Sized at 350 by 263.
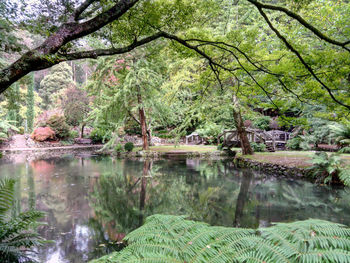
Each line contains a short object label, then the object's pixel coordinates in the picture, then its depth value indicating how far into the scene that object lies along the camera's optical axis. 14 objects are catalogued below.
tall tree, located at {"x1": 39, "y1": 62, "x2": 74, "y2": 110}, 31.88
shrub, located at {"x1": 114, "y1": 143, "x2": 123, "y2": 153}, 17.02
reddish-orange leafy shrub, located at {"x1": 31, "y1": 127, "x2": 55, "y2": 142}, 20.86
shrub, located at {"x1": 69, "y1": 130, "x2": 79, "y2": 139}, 23.87
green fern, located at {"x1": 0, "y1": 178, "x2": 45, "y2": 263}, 2.47
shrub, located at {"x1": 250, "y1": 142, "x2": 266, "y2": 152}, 14.01
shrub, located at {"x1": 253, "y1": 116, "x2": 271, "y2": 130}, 21.41
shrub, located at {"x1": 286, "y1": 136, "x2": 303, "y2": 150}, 16.53
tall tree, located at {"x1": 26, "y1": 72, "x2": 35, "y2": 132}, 22.75
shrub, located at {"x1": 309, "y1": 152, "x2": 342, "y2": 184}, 7.21
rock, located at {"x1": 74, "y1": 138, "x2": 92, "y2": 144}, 23.67
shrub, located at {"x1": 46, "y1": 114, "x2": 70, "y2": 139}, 22.24
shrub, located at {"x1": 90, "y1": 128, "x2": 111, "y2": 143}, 22.83
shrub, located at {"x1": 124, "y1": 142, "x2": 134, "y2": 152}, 16.88
